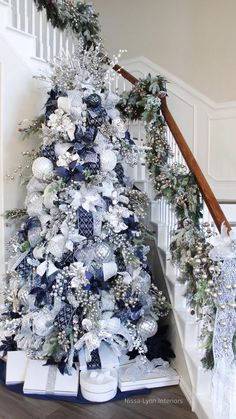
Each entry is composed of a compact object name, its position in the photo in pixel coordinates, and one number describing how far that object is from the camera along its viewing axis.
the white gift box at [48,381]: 2.04
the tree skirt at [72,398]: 2.00
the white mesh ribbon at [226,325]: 1.42
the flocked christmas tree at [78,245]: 2.03
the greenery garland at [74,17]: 2.65
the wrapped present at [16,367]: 2.15
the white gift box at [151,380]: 2.09
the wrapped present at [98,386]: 1.97
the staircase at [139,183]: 1.92
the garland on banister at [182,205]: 1.52
